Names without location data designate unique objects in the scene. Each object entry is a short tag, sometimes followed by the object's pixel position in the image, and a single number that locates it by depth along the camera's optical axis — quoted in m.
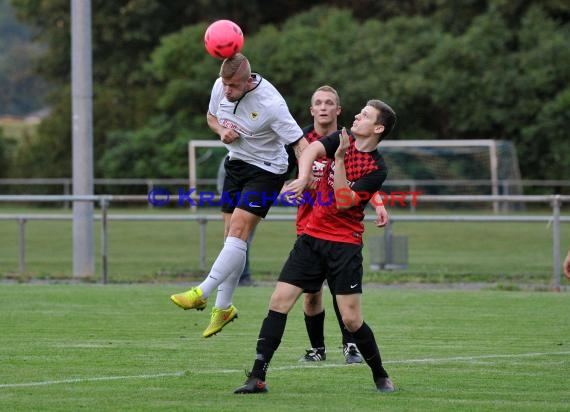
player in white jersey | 17.81
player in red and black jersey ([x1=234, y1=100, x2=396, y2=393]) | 15.26
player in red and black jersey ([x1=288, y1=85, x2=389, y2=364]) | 18.75
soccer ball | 17.44
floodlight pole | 34.97
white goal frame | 73.19
